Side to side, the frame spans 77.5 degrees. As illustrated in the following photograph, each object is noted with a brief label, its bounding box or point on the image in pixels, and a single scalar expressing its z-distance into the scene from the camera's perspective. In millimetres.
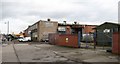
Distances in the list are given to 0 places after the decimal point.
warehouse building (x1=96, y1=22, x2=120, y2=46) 9693
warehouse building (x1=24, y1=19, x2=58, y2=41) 23535
